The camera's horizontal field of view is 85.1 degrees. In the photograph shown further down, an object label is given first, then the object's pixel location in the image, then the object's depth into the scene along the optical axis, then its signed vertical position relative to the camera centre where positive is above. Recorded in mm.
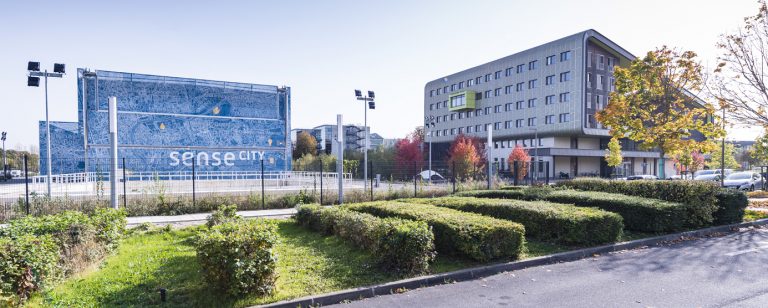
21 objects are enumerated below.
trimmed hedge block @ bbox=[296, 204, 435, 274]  6941 -1632
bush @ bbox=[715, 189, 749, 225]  12219 -1775
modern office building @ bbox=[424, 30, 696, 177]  47250 +5669
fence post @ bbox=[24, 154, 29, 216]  12842 -902
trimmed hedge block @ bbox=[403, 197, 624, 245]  9132 -1679
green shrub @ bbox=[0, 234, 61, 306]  5246 -1496
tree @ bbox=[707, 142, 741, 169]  45703 -1528
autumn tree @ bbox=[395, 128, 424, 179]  46369 -390
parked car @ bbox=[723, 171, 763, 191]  27281 -2294
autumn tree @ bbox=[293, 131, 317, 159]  71938 +562
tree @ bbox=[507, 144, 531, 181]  43125 -756
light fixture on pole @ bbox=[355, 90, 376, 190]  21016 +2538
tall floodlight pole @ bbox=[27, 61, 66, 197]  16803 +3239
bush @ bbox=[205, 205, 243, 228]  10055 -1649
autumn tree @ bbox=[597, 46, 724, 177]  18141 +1928
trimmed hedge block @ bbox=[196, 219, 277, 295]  5617 -1501
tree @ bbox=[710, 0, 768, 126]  15125 +2501
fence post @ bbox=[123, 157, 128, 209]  14719 -1783
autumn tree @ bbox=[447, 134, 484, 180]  26056 -651
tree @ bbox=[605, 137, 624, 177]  38438 -929
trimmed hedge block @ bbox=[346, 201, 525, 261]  7617 -1635
